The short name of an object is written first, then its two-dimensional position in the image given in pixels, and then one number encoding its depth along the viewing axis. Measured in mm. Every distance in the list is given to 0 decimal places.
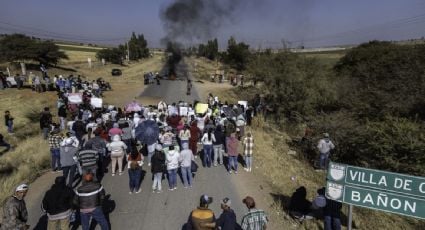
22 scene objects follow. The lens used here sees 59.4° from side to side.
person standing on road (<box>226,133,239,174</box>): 12398
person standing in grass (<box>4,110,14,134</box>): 18038
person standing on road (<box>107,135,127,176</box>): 11695
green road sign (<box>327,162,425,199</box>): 5547
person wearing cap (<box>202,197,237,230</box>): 6922
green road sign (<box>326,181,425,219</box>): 5539
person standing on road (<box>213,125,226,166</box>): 12977
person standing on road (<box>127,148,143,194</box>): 10312
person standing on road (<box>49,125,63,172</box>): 11742
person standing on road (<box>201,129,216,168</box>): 12906
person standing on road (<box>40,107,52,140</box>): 16098
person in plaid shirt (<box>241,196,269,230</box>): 6887
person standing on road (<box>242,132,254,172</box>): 12491
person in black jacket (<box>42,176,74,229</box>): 7484
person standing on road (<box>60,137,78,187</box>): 10609
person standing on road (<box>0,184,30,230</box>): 6750
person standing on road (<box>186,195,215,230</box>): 6695
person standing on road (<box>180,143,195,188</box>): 10992
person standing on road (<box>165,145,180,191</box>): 10648
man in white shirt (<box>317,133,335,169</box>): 14016
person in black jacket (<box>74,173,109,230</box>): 7512
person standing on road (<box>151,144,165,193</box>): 10320
